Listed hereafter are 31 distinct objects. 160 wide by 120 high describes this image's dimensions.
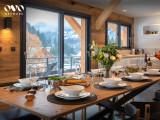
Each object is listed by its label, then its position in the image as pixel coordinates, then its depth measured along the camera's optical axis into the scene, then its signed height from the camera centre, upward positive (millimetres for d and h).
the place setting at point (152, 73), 3017 -202
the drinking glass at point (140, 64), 3381 -71
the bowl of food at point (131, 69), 3088 -152
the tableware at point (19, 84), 1962 -258
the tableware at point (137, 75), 2514 -195
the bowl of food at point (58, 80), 1937 -204
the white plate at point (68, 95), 1556 -293
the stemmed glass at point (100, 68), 2498 -106
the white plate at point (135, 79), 2523 -239
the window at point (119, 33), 7094 +1045
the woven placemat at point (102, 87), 2029 -289
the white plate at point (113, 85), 2041 -269
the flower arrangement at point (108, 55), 2510 +62
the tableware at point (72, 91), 1557 -248
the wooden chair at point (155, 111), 1597 -427
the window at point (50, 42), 4473 +479
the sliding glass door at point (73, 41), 5880 +595
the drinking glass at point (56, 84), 1933 -239
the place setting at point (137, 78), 2516 -236
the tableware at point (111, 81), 2040 -221
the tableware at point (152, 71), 3043 -172
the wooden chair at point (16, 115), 1904 -555
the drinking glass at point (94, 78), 2405 -243
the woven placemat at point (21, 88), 1920 -281
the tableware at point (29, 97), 1542 -294
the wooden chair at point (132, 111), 1217 -351
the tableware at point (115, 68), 3082 -129
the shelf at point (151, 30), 7897 +1246
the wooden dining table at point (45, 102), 1267 -325
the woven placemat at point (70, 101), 1467 -317
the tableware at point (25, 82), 1978 -225
